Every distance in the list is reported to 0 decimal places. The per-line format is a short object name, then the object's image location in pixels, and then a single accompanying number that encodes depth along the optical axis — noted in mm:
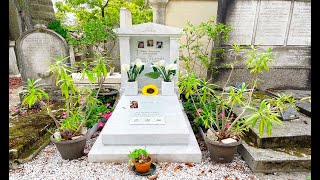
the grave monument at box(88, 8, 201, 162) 3094
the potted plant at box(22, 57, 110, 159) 2939
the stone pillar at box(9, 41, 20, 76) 8047
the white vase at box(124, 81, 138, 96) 4809
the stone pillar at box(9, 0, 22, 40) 8255
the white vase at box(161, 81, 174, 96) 4766
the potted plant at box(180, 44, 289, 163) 2916
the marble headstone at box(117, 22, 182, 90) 4855
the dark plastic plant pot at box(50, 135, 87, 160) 3029
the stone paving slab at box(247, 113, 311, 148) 3199
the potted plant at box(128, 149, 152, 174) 2773
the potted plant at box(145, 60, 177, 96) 4766
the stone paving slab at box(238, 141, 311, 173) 2896
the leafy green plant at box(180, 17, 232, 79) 5066
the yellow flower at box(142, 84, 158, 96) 4895
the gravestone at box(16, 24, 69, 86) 4992
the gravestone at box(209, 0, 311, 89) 5305
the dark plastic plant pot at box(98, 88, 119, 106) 5270
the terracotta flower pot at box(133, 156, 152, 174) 2766
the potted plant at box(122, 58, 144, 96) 4809
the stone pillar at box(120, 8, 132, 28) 7668
